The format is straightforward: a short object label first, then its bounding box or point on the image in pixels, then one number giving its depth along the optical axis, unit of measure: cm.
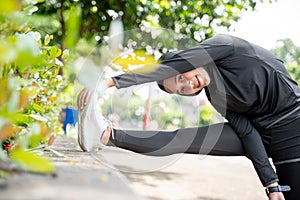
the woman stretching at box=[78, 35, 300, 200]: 190
